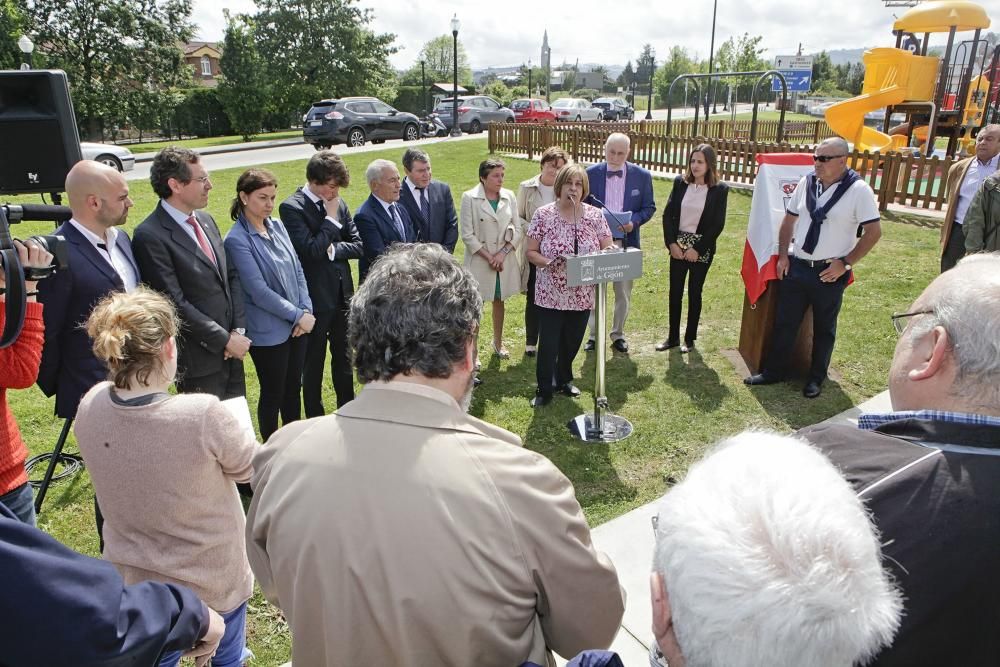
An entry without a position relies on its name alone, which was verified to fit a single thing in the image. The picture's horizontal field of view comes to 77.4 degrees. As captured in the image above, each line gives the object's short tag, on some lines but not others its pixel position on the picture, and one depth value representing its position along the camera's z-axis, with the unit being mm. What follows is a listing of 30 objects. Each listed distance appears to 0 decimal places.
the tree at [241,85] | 31062
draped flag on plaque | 4988
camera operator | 2137
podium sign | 3881
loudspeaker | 3795
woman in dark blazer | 5391
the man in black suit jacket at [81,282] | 2805
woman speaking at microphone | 4430
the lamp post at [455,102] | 22484
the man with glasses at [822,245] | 4500
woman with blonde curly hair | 1951
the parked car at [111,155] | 15359
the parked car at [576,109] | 34844
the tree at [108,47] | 27016
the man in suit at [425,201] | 5008
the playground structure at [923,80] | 14953
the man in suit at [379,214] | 4508
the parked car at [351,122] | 20703
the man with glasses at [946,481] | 1156
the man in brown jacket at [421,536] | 1241
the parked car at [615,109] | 38594
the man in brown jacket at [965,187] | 5824
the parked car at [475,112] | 26719
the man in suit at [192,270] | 3160
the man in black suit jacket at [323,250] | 4020
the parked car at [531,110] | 30750
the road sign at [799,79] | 21859
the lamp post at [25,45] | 10487
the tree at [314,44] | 36500
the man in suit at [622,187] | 5574
